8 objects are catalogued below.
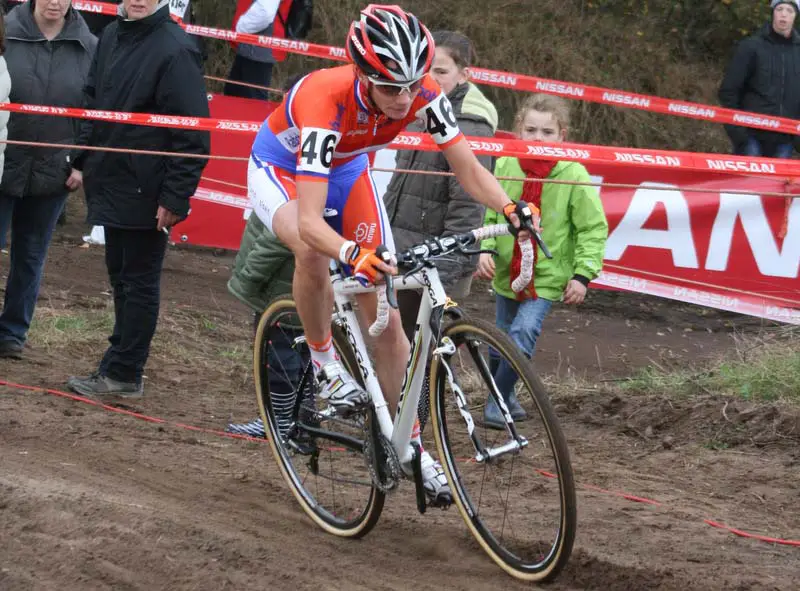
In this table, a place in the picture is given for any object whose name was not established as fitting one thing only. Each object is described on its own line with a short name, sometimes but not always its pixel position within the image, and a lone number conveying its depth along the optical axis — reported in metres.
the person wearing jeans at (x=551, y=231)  13.73
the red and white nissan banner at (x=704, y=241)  19.08
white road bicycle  9.13
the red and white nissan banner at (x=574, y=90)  22.72
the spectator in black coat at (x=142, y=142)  14.02
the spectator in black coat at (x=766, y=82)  23.33
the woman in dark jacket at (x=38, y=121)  15.55
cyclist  9.25
